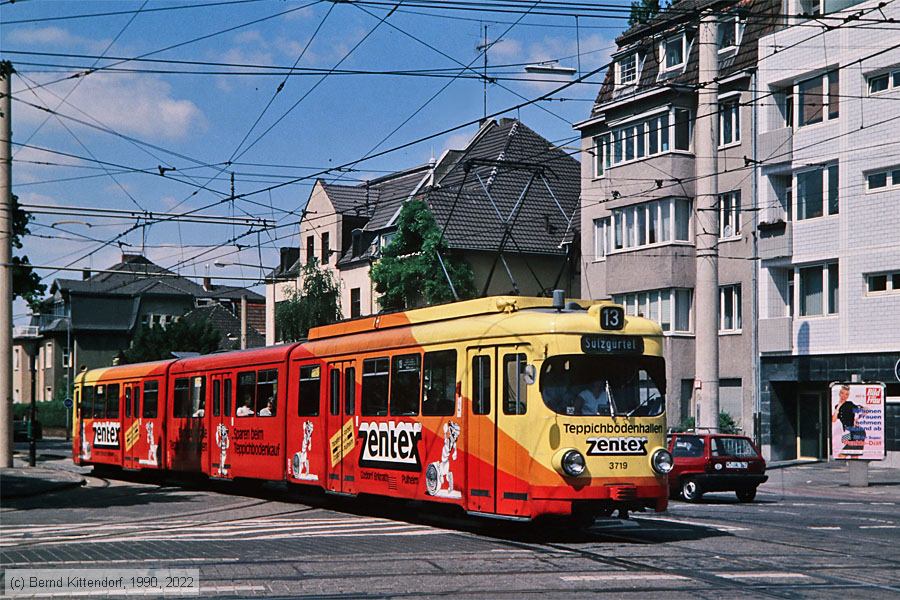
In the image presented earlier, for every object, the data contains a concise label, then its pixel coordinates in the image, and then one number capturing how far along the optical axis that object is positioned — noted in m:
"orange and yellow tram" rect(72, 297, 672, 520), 16.06
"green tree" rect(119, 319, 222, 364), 70.06
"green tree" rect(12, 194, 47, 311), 31.33
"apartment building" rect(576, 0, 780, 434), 42.88
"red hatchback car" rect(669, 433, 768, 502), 25.41
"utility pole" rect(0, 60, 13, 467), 32.72
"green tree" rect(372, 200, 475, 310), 51.16
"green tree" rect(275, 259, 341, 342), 56.62
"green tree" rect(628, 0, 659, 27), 54.81
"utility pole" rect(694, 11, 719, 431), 36.97
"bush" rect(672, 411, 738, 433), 41.59
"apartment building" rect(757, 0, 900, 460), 37.62
